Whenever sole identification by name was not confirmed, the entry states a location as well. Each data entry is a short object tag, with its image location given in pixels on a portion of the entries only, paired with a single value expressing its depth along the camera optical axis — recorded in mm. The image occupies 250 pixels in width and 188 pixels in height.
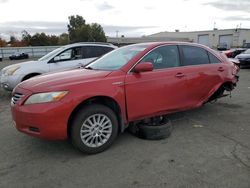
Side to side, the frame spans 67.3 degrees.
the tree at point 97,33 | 51346
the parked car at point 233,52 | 14564
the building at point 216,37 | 41027
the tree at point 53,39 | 56350
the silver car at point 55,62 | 5586
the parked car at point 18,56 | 27683
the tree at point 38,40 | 52475
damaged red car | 2638
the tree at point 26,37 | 54214
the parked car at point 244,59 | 11608
